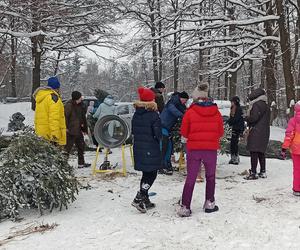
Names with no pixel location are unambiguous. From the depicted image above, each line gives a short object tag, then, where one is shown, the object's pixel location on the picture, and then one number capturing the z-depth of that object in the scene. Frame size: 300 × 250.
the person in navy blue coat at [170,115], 8.41
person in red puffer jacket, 5.90
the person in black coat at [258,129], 8.25
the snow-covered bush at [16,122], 14.64
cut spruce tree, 5.91
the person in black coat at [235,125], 9.88
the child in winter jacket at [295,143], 6.80
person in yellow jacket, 7.45
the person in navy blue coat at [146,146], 6.11
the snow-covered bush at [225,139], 8.81
